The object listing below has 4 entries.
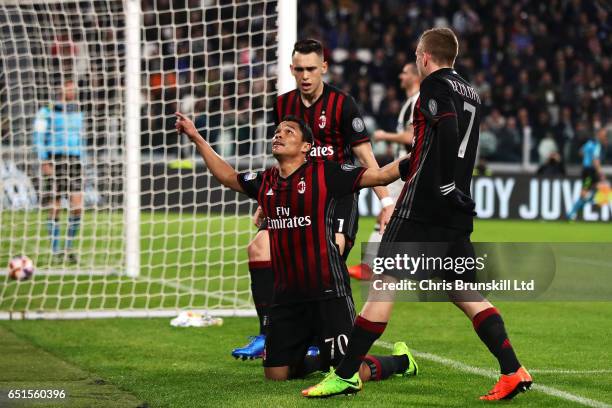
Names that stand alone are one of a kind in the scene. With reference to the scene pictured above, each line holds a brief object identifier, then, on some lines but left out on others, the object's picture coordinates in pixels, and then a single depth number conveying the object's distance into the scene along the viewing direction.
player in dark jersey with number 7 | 10.49
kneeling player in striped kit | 11.55
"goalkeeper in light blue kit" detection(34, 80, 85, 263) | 23.72
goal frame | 17.09
